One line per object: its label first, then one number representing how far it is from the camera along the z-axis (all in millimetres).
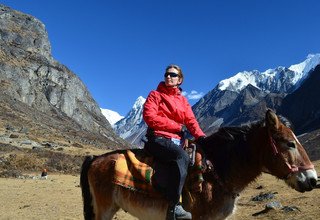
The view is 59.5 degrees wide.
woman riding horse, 4799
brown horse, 4419
